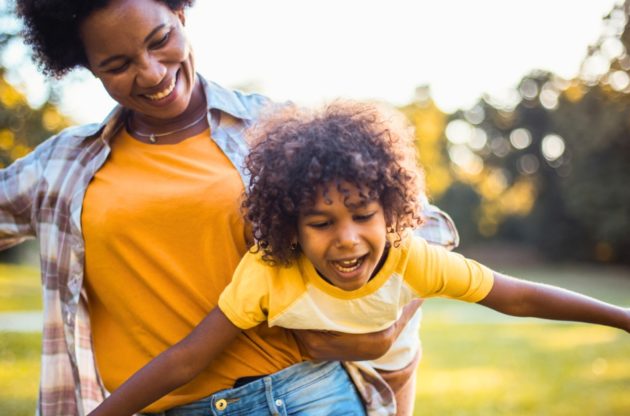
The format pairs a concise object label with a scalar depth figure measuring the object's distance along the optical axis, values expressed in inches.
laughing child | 82.8
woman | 90.5
